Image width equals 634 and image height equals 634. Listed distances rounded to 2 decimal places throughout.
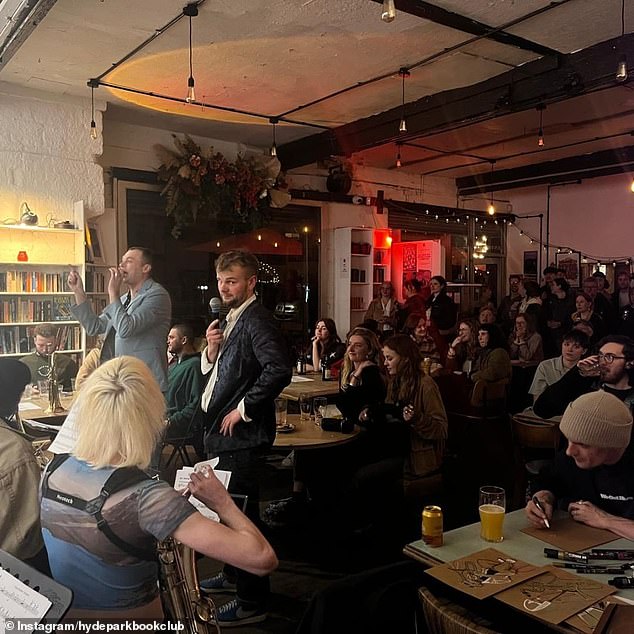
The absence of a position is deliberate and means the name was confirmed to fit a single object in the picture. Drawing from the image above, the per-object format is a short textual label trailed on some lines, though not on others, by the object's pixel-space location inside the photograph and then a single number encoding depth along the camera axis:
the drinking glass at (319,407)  3.34
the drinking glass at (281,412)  3.15
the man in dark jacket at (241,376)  1.86
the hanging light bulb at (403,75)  4.13
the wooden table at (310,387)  3.93
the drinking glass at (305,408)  3.37
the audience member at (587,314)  5.71
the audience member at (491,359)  4.50
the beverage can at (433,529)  1.74
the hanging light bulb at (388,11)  2.26
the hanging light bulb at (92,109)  4.00
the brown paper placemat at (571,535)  1.71
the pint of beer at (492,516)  1.76
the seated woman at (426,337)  5.88
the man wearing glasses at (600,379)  2.73
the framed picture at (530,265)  9.23
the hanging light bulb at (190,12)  3.08
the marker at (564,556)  1.60
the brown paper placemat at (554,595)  1.35
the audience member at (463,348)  5.40
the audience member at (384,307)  7.12
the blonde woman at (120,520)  1.17
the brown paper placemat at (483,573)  1.46
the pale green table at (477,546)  1.66
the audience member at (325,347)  4.92
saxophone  1.18
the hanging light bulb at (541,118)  5.48
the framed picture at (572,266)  8.66
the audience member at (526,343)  5.65
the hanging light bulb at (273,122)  5.38
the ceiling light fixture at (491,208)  8.03
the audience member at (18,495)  1.24
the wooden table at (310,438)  2.87
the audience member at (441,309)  6.97
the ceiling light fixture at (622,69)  3.12
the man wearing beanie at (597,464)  1.86
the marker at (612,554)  1.62
